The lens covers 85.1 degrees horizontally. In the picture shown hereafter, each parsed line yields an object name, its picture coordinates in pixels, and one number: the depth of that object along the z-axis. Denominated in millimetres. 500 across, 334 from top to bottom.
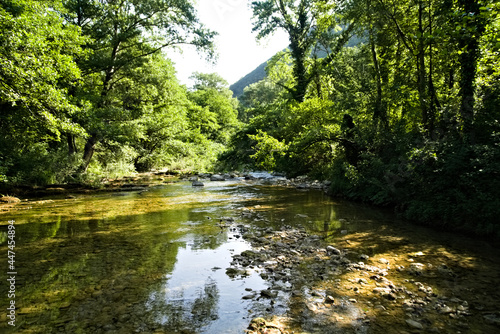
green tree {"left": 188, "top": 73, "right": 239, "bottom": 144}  39938
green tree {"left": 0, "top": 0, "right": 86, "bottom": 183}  10023
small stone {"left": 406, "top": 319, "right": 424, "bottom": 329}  3403
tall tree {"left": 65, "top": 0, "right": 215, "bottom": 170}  17469
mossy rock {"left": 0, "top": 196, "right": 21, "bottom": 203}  11672
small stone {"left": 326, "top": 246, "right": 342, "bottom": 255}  6000
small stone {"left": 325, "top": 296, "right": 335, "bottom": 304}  4004
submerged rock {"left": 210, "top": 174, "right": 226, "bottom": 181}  22097
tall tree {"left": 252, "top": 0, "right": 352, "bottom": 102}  26047
